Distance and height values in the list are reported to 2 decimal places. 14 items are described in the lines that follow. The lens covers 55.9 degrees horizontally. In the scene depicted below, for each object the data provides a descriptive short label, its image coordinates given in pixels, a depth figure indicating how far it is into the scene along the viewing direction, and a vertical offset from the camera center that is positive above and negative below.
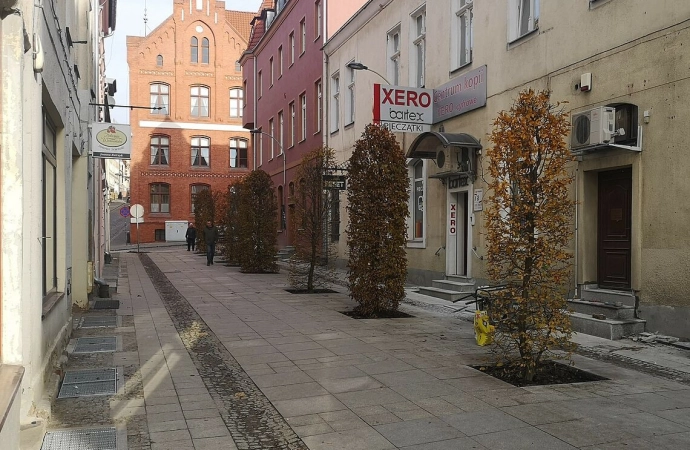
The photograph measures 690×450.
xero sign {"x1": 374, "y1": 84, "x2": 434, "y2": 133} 14.56 +2.66
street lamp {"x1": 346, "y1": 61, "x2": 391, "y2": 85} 15.91 +3.84
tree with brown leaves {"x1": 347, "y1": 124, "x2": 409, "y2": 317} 11.12 -0.07
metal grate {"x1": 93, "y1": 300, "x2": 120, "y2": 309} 12.45 -1.62
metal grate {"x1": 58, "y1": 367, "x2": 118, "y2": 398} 6.26 -1.66
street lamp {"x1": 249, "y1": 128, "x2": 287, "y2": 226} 30.17 +3.39
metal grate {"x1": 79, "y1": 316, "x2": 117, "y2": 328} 10.37 -1.66
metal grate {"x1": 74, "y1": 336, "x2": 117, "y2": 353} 8.35 -1.66
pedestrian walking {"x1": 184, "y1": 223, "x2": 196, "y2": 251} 36.71 -0.90
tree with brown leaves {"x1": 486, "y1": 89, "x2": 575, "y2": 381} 6.59 -0.05
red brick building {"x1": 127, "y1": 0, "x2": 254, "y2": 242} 48.06 +8.25
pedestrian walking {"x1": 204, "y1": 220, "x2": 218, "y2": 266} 24.98 -0.79
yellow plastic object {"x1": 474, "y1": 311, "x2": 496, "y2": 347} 8.01 -1.33
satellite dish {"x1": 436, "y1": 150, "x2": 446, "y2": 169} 14.95 +1.48
